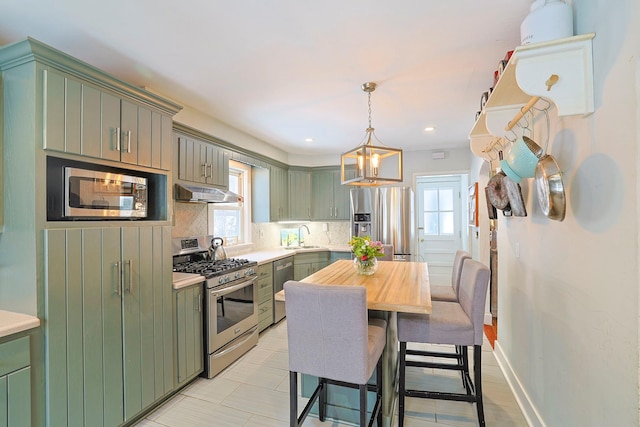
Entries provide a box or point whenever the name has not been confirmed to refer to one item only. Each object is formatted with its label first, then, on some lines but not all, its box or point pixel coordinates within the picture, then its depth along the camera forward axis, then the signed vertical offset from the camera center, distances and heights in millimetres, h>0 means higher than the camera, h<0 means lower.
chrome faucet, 5356 -369
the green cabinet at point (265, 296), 3582 -956
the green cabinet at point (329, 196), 5180 +332
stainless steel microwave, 1755 +152
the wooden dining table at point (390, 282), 1723 -499
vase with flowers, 2523 -320
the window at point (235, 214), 3790 +38
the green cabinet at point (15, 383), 1405 -773
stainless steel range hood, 2758 +220
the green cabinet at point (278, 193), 4562 +360
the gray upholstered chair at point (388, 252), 3764 -457
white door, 5543 -144
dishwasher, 3904 -809
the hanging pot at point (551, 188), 1406 +120
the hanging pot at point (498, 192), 2240 +163
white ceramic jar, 1292 +813
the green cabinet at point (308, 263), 4457 -713
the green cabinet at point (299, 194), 5121 +368
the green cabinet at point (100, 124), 1601 +575
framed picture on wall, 4039 +120
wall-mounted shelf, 1210 +569
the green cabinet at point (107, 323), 1621 -638
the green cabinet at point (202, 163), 2850 +551
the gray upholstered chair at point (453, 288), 2693 -711
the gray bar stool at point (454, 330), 1956 -765
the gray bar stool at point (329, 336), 1577 -649
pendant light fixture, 2486 +438
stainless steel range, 2650 -794
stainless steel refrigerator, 4605 -45
